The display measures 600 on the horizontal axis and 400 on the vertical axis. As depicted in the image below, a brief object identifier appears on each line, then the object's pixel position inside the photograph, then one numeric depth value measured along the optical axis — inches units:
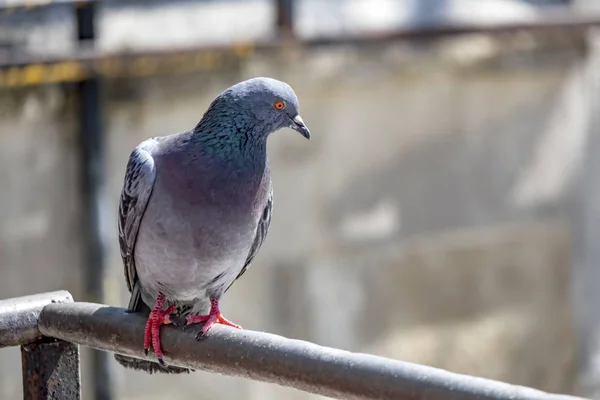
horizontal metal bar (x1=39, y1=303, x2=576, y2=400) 119.5
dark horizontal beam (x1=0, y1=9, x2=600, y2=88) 348.5
